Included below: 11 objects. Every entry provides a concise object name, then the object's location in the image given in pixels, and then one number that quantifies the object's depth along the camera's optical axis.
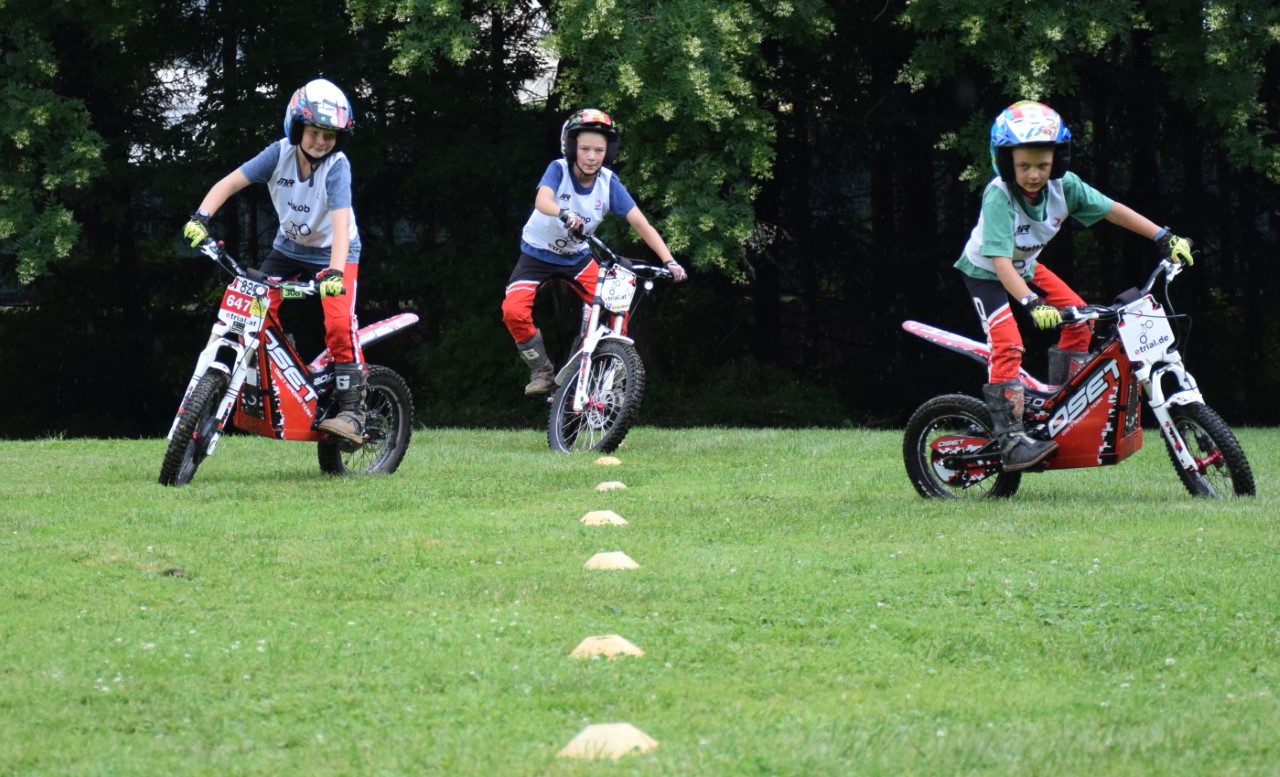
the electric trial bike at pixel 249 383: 17.16
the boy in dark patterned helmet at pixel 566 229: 21.80
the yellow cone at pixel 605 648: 9.44
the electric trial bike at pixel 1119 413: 15.81
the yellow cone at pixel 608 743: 7.51
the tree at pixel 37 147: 37.69
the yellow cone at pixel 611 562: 12.30
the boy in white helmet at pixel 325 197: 17.48
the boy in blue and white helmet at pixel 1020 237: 15.70
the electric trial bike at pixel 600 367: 21.69
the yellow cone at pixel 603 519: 14.66
